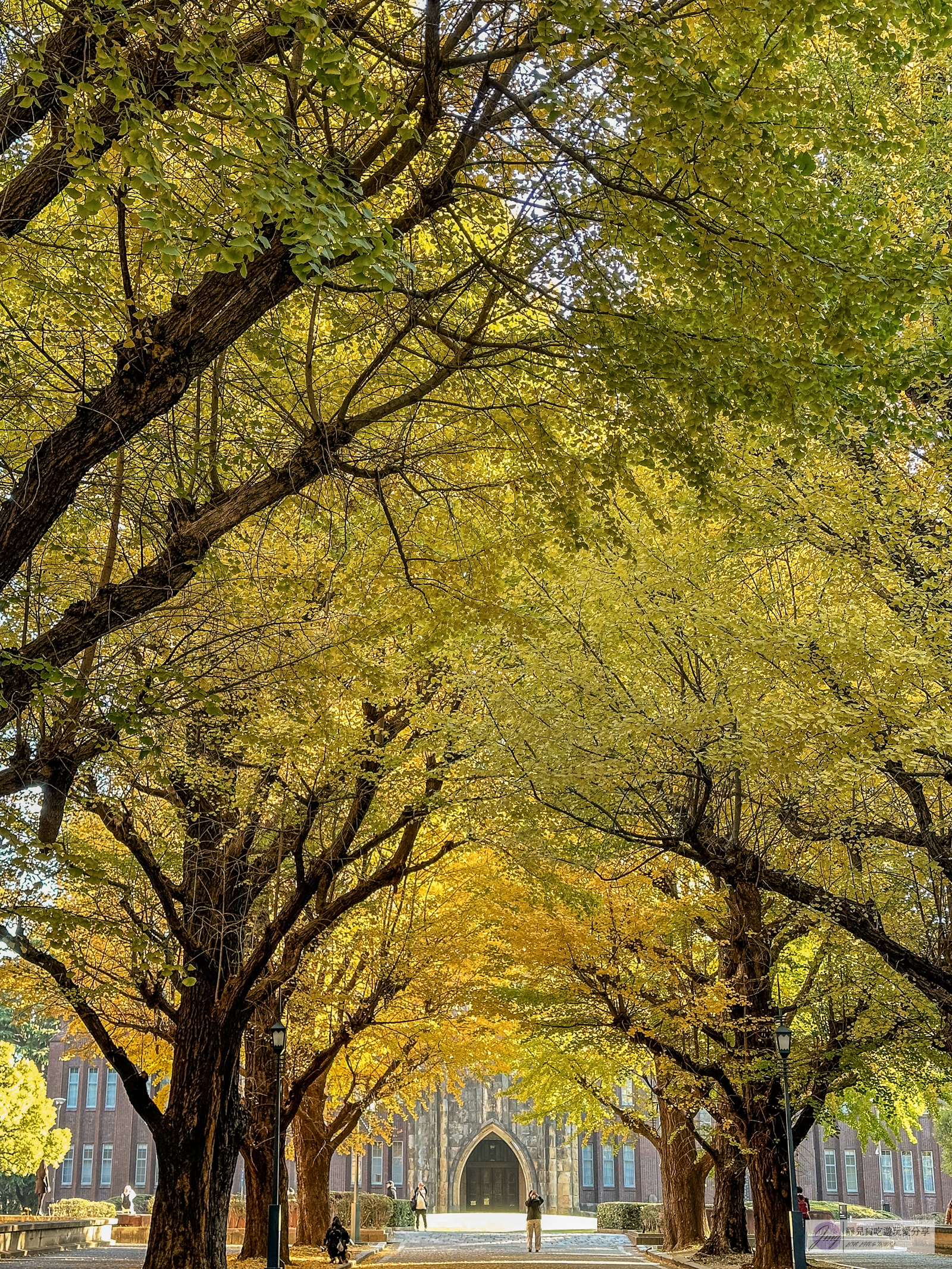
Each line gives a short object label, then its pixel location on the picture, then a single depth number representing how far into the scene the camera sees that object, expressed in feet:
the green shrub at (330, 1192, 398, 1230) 120.72
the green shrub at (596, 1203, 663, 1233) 120.78
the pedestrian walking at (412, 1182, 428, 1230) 128.16
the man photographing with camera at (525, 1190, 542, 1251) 88.84
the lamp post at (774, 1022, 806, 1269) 50.75
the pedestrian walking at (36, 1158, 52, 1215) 127.13
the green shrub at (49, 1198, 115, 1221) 132.77
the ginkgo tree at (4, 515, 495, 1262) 38.17
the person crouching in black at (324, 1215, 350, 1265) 68.85
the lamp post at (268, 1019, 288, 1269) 52.16
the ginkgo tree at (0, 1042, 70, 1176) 130.11
